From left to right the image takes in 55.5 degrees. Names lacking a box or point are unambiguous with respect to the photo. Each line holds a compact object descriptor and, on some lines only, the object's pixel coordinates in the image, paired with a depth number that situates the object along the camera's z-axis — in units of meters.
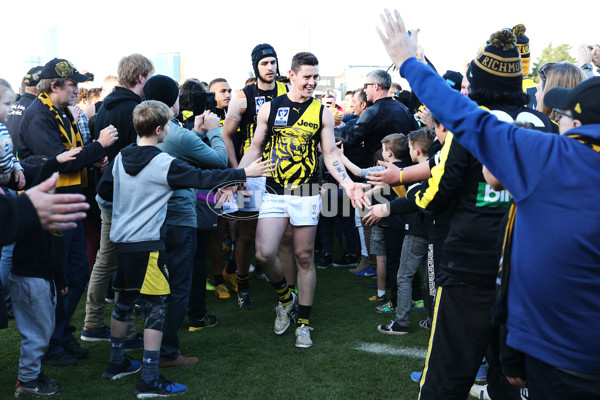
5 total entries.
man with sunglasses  6.82
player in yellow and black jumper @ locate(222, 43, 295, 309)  5.98
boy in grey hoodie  3.87
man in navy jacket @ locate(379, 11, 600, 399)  1.90
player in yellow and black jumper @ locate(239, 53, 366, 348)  5.13
